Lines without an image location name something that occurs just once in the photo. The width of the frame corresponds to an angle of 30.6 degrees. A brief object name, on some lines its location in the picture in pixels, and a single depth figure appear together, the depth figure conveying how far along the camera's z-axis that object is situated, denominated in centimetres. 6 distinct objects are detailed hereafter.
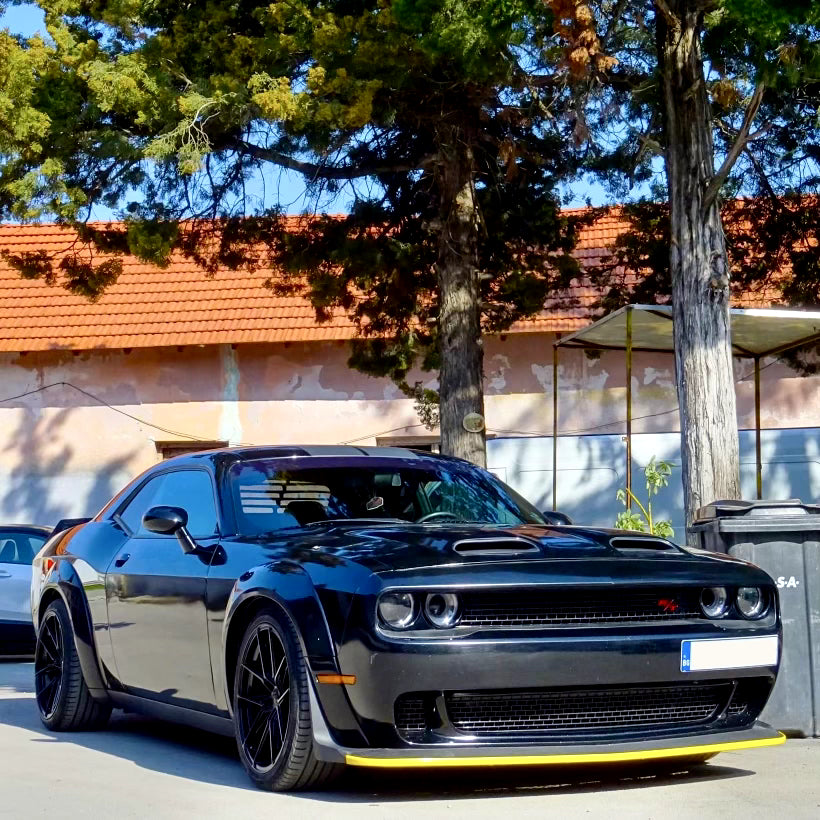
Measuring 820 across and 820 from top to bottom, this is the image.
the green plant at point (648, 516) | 1240
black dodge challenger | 518
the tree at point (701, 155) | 1064
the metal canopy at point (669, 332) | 1281
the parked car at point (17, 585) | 1373
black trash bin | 722
